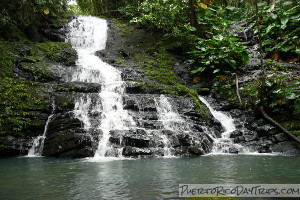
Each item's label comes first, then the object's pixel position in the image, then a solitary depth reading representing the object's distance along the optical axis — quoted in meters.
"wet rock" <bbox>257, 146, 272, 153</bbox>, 8.34
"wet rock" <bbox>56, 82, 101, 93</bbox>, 10.55
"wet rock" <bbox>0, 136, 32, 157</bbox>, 8.02
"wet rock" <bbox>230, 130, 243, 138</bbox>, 9.24
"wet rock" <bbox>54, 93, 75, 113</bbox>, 9.45
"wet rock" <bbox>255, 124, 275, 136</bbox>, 9.03
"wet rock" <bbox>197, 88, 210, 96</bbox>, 13.03
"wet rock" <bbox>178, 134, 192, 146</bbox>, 8.02
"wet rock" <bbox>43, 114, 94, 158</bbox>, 7.62
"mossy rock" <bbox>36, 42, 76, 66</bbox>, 13.99
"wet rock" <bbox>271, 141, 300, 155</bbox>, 7.89
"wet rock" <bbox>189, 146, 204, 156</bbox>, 7.64
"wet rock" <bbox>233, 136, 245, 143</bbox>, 8.99
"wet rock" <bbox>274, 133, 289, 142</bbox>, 8.46
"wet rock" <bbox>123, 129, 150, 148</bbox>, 7.85
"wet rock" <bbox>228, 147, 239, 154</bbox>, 8.27
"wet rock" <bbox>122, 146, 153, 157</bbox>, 7.38
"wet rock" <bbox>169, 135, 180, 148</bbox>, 7.93
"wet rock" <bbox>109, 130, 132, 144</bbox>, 7.90
